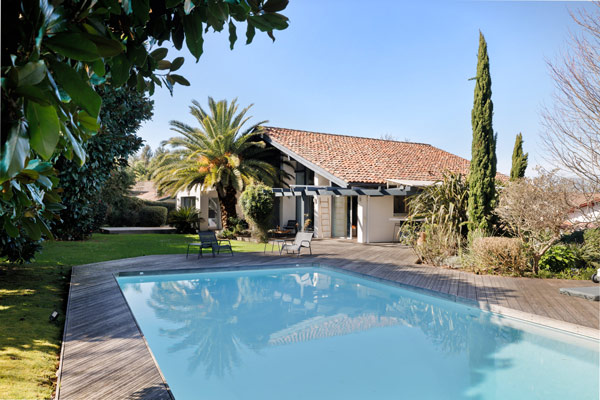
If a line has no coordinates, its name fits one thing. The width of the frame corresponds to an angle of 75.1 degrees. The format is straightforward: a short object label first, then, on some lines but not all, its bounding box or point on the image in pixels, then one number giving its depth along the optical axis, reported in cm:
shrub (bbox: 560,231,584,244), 1259
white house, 2011
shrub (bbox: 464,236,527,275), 1102
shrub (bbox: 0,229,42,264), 706
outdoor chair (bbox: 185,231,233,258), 1462
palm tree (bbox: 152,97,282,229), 2292
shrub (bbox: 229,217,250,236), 2289
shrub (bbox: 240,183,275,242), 1969
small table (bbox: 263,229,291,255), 2214
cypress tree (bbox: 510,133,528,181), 2148
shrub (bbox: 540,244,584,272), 1130
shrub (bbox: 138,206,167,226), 3047
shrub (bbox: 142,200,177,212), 3240
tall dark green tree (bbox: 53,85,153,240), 682
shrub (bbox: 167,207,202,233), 2614
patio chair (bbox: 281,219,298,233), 2426
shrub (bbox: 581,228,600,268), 1141
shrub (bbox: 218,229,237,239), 2270
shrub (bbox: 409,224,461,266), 1333
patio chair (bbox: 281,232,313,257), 1509
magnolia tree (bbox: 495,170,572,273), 1074
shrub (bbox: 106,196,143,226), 2949
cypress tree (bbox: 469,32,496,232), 1348
